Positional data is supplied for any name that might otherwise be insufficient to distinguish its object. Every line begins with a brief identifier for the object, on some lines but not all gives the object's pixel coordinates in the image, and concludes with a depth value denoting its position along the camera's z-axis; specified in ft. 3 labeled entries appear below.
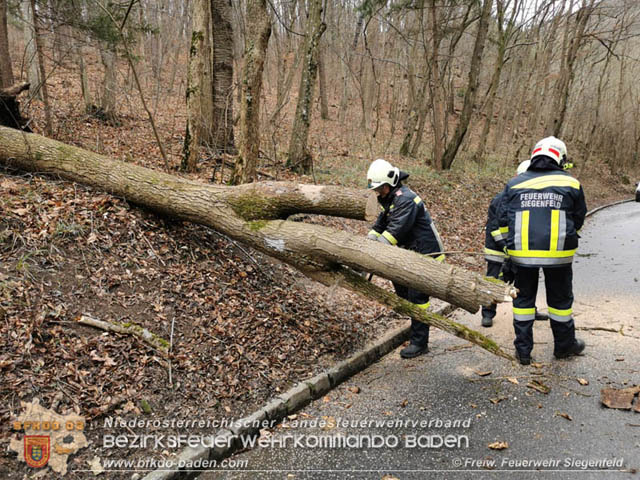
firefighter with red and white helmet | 14.21
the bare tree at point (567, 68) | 58.39
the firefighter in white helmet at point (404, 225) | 15.84
